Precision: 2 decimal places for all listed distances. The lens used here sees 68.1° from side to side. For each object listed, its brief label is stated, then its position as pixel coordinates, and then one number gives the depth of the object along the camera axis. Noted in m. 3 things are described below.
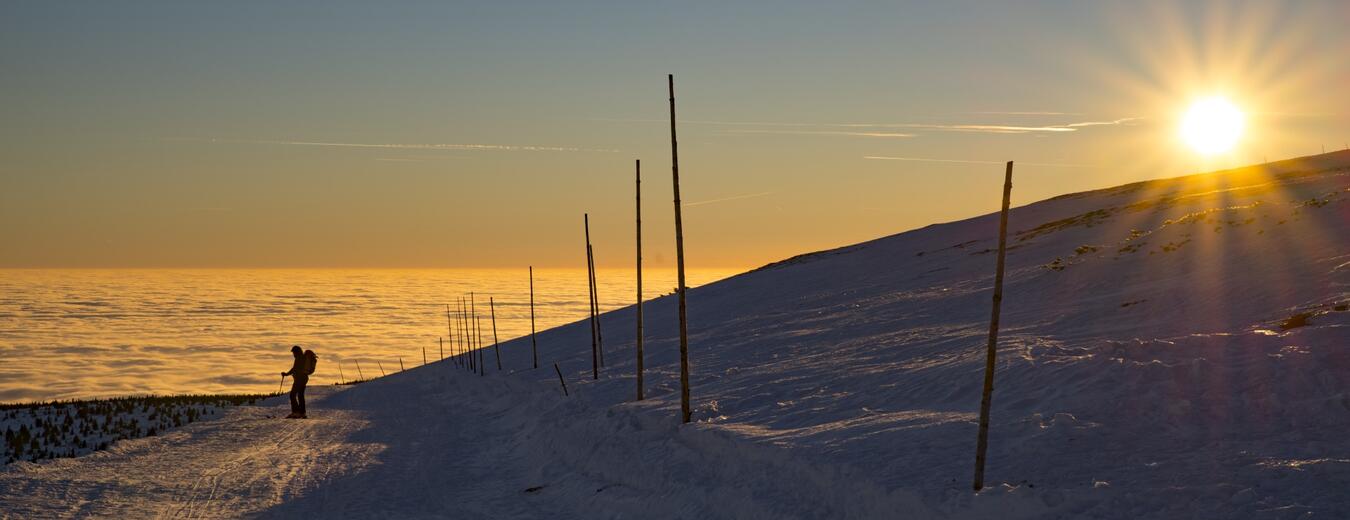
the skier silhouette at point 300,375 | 31.46
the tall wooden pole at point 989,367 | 12.23
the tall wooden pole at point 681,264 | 20.73
